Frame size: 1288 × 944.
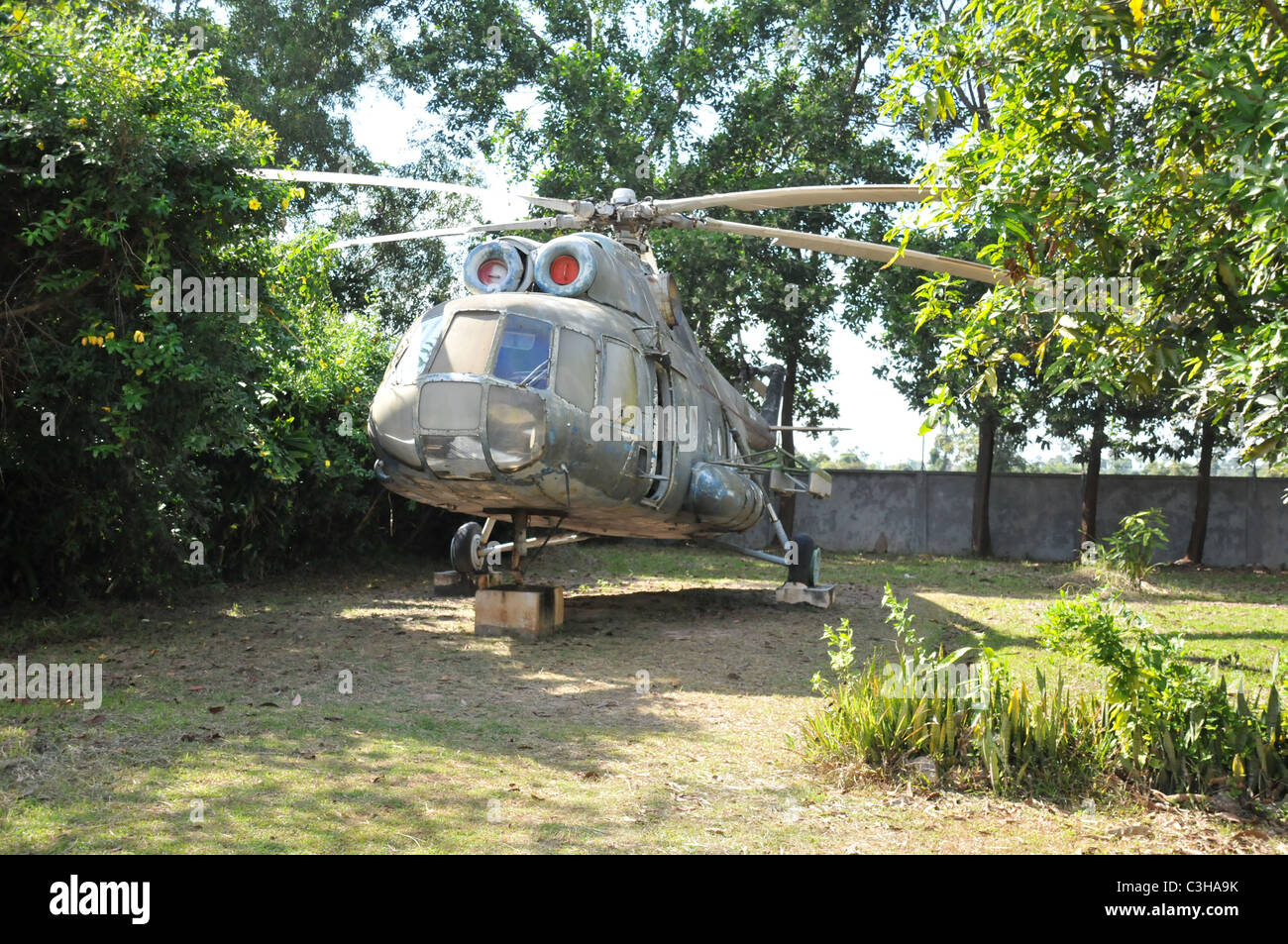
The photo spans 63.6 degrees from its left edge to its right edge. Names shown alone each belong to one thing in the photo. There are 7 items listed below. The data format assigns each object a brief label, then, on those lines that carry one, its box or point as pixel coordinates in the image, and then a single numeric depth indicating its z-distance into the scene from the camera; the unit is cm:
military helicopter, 898
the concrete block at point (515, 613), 1023
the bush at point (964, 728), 553
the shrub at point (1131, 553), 1538
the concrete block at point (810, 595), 1313
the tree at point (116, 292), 827
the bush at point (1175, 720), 528
